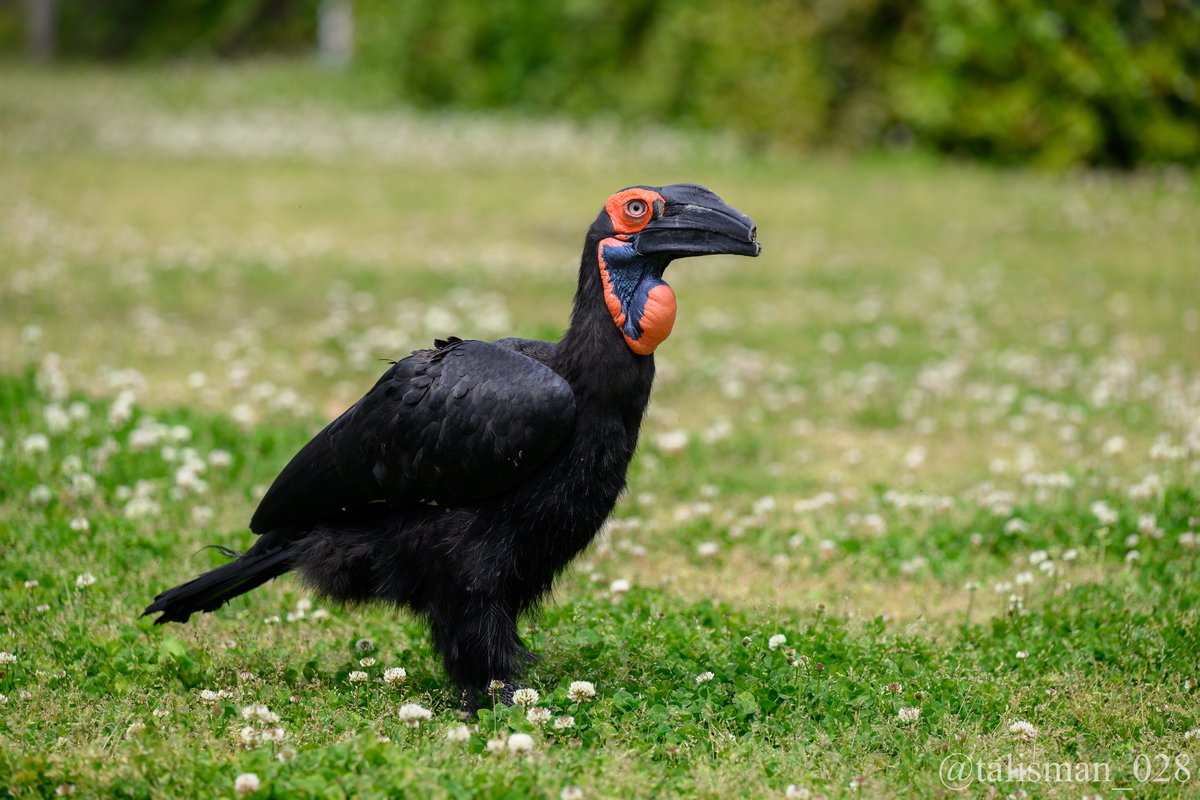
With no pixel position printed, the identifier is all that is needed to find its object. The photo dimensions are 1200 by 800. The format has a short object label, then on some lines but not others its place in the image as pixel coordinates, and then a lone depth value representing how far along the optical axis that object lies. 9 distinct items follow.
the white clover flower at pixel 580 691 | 8.93
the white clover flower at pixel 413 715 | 8.52
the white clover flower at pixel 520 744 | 7.97
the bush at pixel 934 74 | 34.25
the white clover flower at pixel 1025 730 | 8.61
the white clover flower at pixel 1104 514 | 12.55
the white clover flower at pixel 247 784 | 7.38
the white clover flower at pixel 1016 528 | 12.69
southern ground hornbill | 8.87
